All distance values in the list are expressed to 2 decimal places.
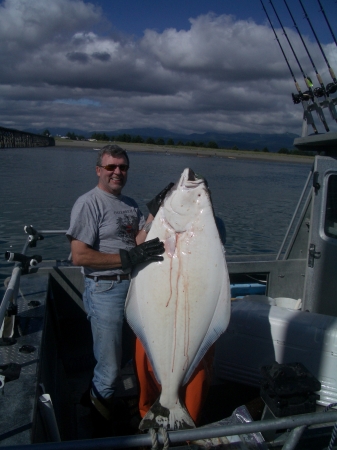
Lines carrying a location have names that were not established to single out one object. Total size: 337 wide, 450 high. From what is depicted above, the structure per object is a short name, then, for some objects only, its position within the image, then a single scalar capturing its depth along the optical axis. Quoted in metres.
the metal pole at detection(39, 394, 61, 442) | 2.13
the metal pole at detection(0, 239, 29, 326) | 2.29
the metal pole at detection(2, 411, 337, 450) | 1.38
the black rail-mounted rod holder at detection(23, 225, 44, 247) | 3.64
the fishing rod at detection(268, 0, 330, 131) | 4.20
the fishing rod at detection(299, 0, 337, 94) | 4.17
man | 2.72
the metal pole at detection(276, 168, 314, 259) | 4.82
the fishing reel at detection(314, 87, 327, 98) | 4.26
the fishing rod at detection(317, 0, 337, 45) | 5.19
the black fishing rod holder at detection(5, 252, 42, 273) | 3.02
